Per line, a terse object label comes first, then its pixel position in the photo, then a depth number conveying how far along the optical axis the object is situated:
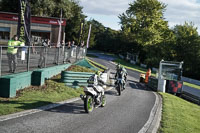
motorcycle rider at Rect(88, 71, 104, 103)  9.59
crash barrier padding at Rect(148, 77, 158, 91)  20.39
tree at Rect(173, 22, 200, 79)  49.53
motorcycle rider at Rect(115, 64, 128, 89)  15.32
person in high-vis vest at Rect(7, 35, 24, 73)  10.02
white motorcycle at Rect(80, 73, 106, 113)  8.91
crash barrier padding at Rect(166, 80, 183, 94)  19.81
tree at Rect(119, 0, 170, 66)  54.72
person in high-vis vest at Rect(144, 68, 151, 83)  24.44
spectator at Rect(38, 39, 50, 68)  12.82
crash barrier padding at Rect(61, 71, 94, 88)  13.45
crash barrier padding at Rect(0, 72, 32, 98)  9.17
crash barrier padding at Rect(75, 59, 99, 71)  20.75
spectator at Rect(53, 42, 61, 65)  15.47
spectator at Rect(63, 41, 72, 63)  17.41
